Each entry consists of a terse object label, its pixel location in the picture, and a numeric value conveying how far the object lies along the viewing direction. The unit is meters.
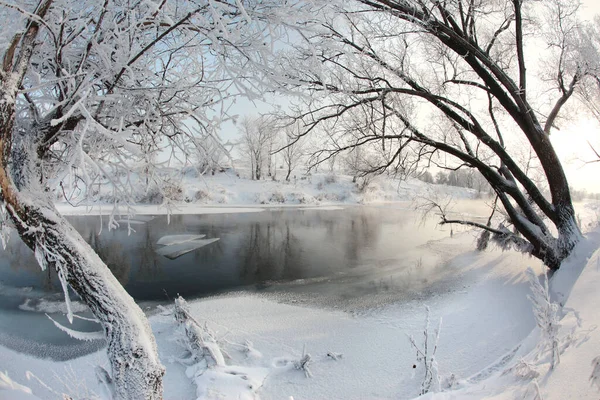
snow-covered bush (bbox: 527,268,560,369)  2.53
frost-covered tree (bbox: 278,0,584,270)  5.98
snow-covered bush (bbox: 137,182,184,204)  23.25
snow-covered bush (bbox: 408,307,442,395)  3.18
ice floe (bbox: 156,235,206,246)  12.27
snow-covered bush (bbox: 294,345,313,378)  4.16
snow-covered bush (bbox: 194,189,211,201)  26.45
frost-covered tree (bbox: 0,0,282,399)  1.93
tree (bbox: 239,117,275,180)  37.87
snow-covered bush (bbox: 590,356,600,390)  1.81
